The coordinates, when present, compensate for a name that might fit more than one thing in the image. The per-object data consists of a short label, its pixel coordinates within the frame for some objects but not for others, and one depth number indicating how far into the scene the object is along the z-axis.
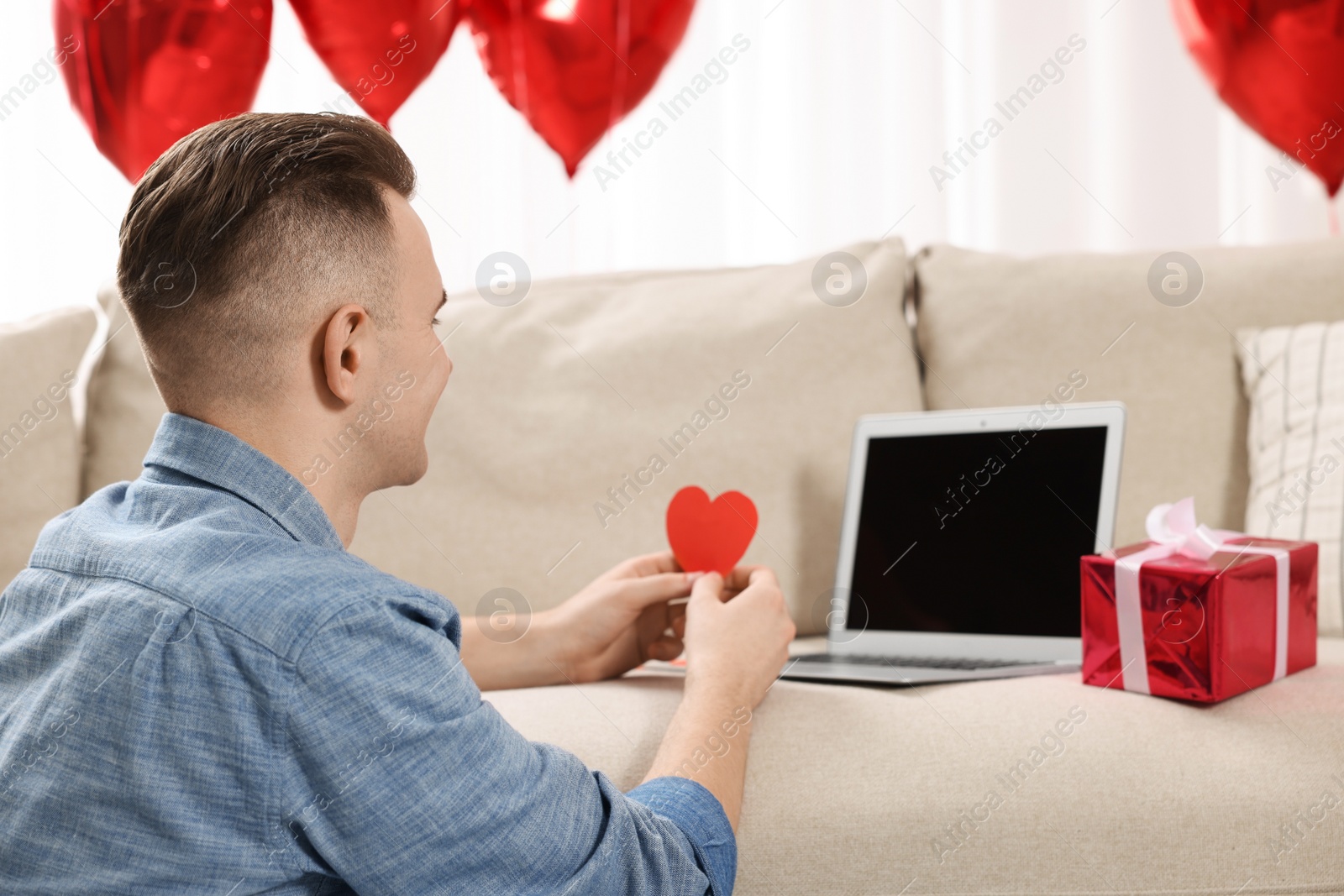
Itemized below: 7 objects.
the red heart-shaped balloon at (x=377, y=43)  1.85
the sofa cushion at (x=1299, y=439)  1.26
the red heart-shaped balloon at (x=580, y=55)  1.89
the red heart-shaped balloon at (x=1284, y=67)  1.83
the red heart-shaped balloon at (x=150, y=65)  1.78
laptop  1.22
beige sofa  1.39
